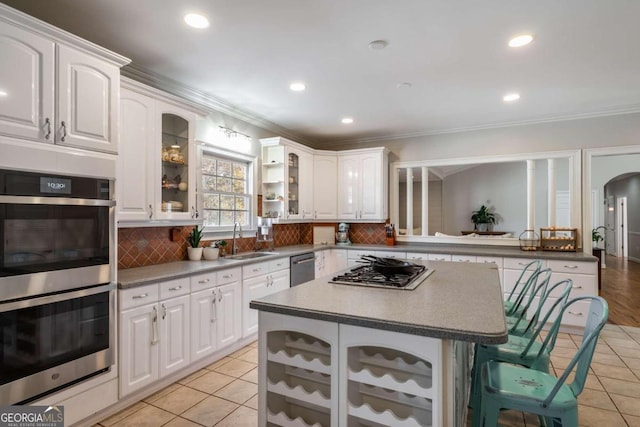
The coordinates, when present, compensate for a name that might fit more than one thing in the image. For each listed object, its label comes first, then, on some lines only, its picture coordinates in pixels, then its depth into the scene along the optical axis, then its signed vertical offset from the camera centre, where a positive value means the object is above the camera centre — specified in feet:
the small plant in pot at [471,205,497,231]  18.84 -0.22
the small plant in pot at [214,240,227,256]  12.66 -1.11
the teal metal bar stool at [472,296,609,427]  4.86 -2.64
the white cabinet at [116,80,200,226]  8.79 +1.54
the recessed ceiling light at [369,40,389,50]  8.47 +4.22
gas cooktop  6.95 -1.38
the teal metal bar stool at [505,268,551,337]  7.10 -2.53
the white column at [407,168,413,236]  17.57 +0.69
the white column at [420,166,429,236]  17.28 +0.70
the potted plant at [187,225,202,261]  11.48 -1.01
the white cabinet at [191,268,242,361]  9.62 -2.88
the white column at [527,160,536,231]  15.01 +0.95
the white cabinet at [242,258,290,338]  11.49 -2.40
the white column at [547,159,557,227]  14.76 +1.02
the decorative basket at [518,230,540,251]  14.87 -1.13
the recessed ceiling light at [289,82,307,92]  11.21 +4.23
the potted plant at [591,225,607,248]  23.80 -1.48
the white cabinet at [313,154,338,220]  17.65 +1.47
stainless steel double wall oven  5.87 -1.24
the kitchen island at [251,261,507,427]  4.47 -2.06
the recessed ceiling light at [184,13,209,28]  7.39 +4.25
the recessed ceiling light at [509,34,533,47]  8.18 +4.21
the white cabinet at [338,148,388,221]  17.08 +1.53
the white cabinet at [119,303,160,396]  7.80 -3.10
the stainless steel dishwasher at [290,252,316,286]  14.04 -2.23
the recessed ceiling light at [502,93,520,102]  12.03 +4.18
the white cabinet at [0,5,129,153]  5.95 +2.45
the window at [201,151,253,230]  13.01 +0.98
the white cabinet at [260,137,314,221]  15.33 +1.65
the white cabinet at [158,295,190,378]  8.67 -3.07
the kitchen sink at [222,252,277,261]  12.61 -1.55
